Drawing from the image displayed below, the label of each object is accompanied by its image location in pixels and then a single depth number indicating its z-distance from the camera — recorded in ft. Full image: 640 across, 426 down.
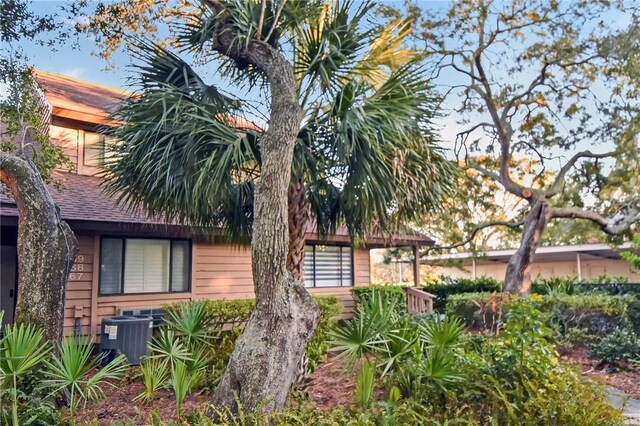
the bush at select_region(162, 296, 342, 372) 24.07
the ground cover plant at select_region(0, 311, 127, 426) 15.72
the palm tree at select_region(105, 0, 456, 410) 17.20
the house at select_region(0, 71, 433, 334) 29.96
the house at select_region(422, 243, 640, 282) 75.56
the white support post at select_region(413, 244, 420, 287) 49.17
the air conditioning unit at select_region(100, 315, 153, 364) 25.38
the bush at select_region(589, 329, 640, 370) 25.66
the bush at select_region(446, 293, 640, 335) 31.58
